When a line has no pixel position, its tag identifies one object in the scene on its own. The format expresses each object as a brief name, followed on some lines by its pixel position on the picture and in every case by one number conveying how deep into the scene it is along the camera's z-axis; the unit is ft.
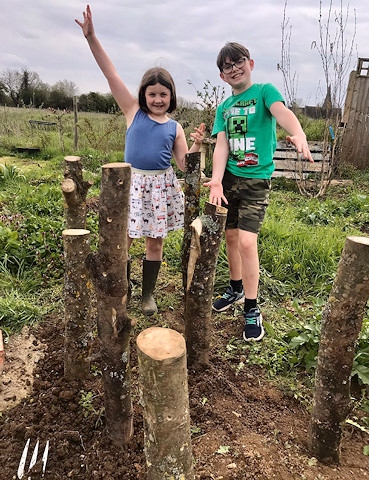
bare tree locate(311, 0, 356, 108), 19.92
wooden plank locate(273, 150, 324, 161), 28.02
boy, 8.18
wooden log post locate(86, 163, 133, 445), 4.95
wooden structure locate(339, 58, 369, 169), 29.66
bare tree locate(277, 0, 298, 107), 22.33
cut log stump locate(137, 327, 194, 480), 4.15
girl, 8.65
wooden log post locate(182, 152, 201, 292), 9.18
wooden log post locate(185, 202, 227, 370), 6.93
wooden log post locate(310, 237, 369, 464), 4.89
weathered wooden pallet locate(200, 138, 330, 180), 23.99
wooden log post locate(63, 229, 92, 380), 6.53
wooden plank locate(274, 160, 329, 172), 25.44
